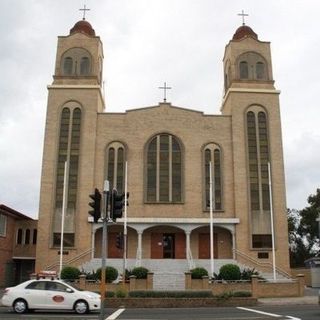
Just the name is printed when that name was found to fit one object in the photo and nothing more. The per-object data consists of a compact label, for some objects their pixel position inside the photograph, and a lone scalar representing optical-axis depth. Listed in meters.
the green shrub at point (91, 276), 25.97
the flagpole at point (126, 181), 30.89
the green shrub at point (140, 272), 26.66
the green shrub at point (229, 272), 26.78
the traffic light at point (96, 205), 9.85
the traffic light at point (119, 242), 21.94
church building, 31.76
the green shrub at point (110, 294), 19.63
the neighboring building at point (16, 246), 32.92
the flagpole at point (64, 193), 31.04
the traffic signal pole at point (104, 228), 9.28
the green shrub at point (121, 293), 19.62
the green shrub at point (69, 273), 27.06
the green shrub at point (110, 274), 26.11
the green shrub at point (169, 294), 19.59
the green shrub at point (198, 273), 26.87
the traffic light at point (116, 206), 10.17
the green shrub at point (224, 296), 19.37
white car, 15.82
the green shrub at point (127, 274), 26.52
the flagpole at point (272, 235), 29.31
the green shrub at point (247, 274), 26.78
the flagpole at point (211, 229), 28.15
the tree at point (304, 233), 49.95
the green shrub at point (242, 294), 20.40
